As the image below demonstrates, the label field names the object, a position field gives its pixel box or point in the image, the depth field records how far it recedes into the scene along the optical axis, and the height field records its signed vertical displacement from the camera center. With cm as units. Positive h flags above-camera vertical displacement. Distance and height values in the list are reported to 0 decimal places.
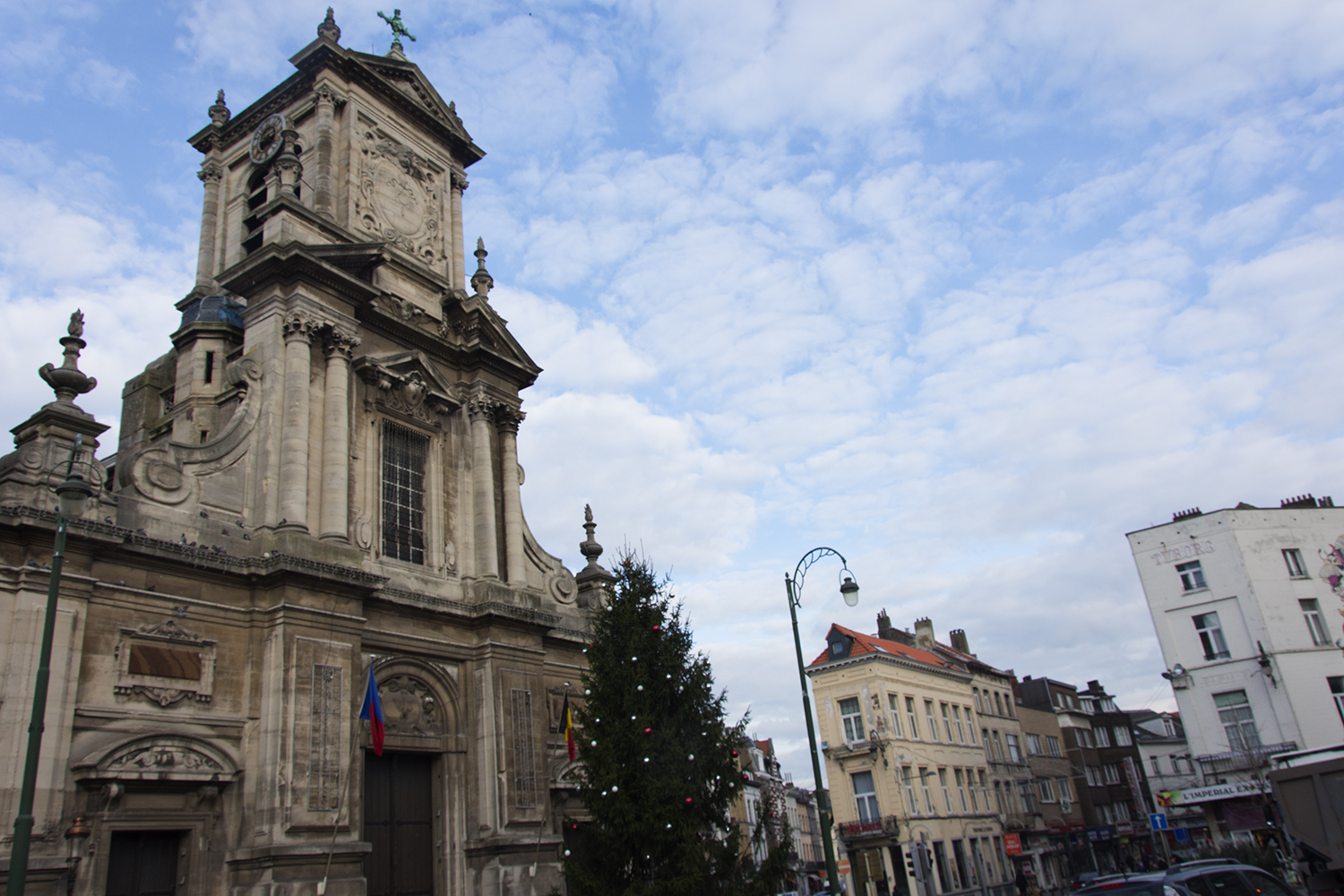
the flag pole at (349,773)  1402 +170
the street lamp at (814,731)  1462 +160
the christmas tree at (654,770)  1488 +129
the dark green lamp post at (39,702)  887 +200
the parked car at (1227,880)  1048 -94
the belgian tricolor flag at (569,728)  1867 +254
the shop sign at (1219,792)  3216 -2
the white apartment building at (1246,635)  3291 +519
